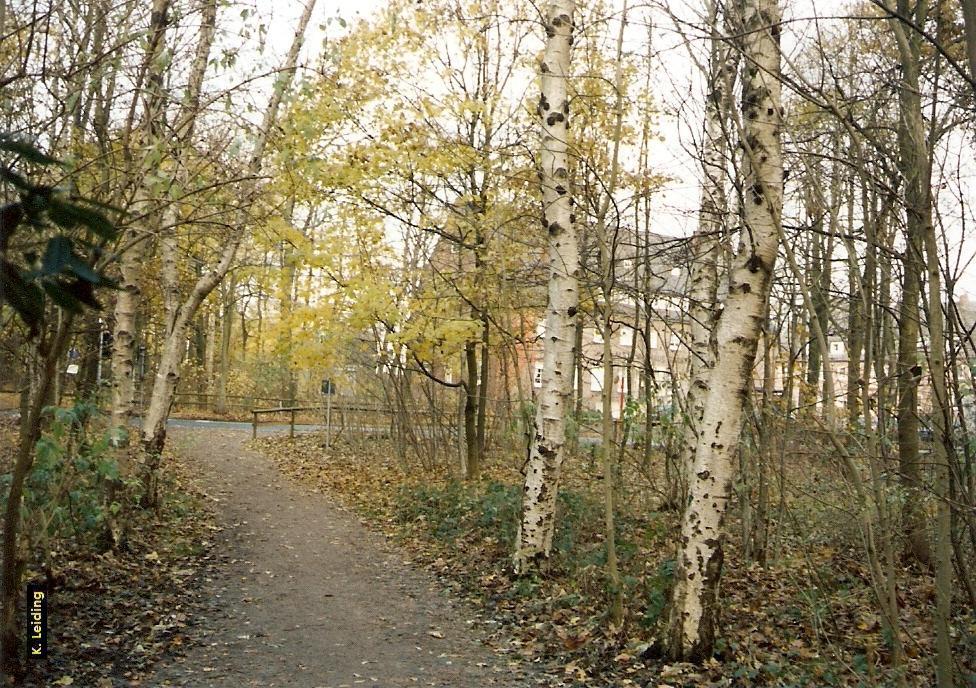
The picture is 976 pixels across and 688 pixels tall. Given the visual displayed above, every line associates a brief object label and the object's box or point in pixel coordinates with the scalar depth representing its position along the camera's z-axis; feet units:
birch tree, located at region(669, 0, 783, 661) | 17.80
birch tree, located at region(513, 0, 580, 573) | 27.25
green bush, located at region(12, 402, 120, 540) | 18.20
